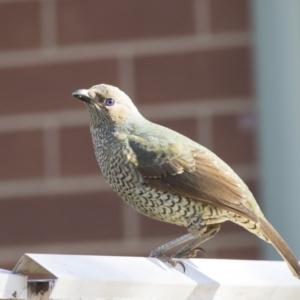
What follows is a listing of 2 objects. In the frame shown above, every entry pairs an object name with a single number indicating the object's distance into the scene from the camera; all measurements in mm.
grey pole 7488
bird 5500
